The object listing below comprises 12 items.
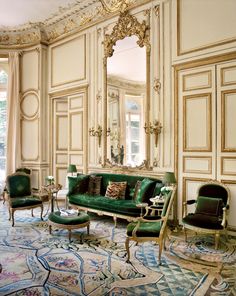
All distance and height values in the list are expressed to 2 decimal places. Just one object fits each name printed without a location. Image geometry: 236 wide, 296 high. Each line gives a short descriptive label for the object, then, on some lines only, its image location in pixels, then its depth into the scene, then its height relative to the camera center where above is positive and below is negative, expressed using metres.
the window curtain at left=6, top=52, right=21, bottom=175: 7.45 +0.90
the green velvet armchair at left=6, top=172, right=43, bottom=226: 5.05 -0.92
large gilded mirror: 5.30 +1.08
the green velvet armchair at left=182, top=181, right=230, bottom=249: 3.78 -0.90
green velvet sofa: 4.63 -0.90
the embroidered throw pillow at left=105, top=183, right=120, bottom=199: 5.14 -0.80
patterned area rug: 2.66 -1.33
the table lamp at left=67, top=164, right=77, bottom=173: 6.10 -0.47
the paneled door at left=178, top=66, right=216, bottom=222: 4.46 +0.29
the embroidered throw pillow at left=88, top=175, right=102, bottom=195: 5.54 -0.75
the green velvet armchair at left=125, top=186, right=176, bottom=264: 3.33 -0.97
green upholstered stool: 3.99 -1.06
